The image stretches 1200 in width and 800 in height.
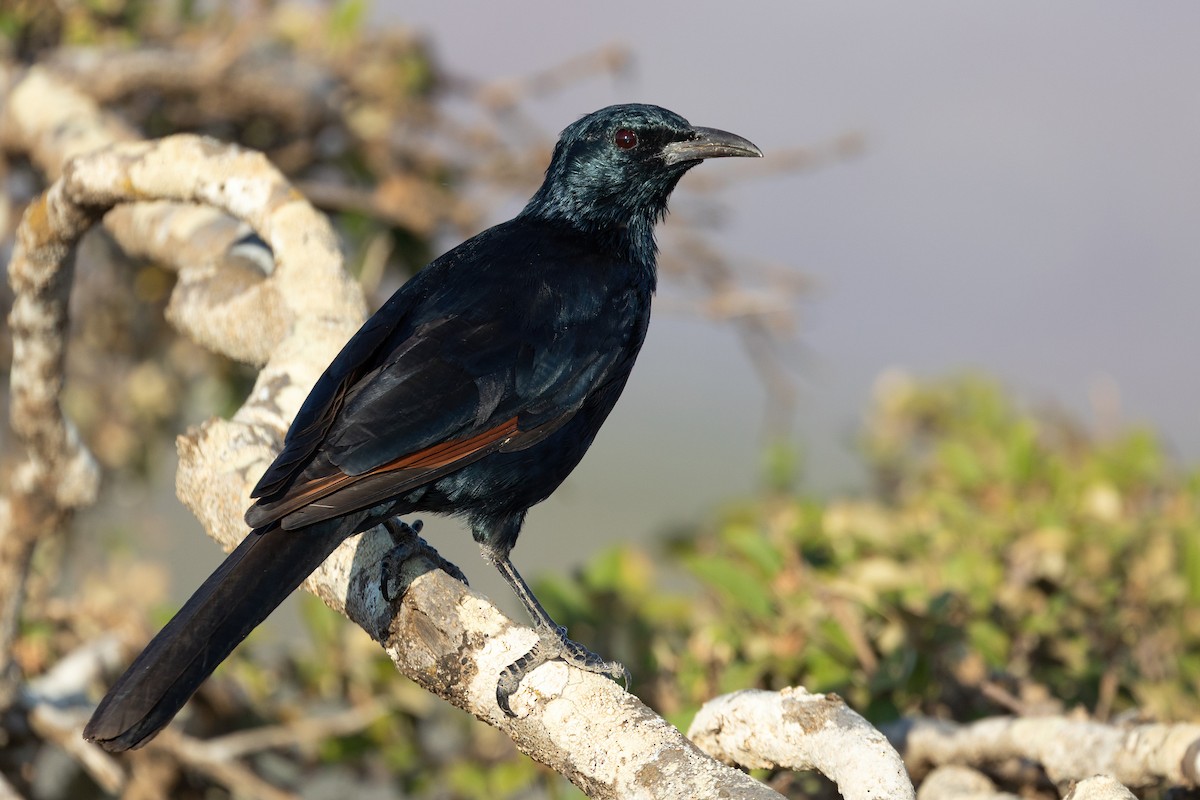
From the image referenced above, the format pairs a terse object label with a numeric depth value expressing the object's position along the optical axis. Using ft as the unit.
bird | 14.06
